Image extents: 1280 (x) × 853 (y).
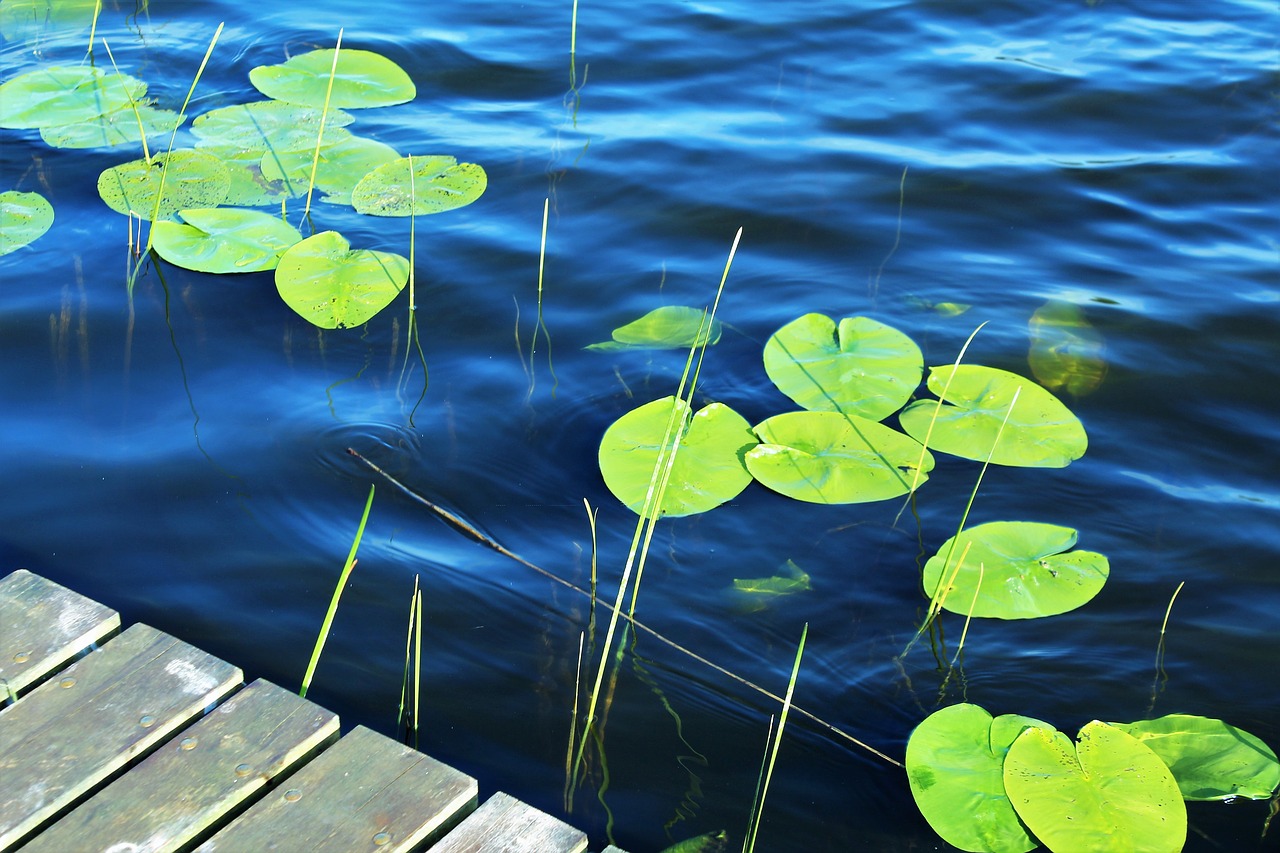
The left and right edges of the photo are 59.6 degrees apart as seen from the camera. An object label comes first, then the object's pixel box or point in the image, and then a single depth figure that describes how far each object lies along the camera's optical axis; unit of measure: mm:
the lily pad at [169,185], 3617
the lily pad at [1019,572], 2393
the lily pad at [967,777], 1947
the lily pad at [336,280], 3207
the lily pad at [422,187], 3713
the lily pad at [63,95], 4141
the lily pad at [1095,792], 1865
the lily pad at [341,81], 4312
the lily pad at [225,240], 3379
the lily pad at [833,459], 2641
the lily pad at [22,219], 3529
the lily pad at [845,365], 2877
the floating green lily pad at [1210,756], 2057
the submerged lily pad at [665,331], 3281
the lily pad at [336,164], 3777
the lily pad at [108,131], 4031
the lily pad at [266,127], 3980
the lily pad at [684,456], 2594
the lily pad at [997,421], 2775
